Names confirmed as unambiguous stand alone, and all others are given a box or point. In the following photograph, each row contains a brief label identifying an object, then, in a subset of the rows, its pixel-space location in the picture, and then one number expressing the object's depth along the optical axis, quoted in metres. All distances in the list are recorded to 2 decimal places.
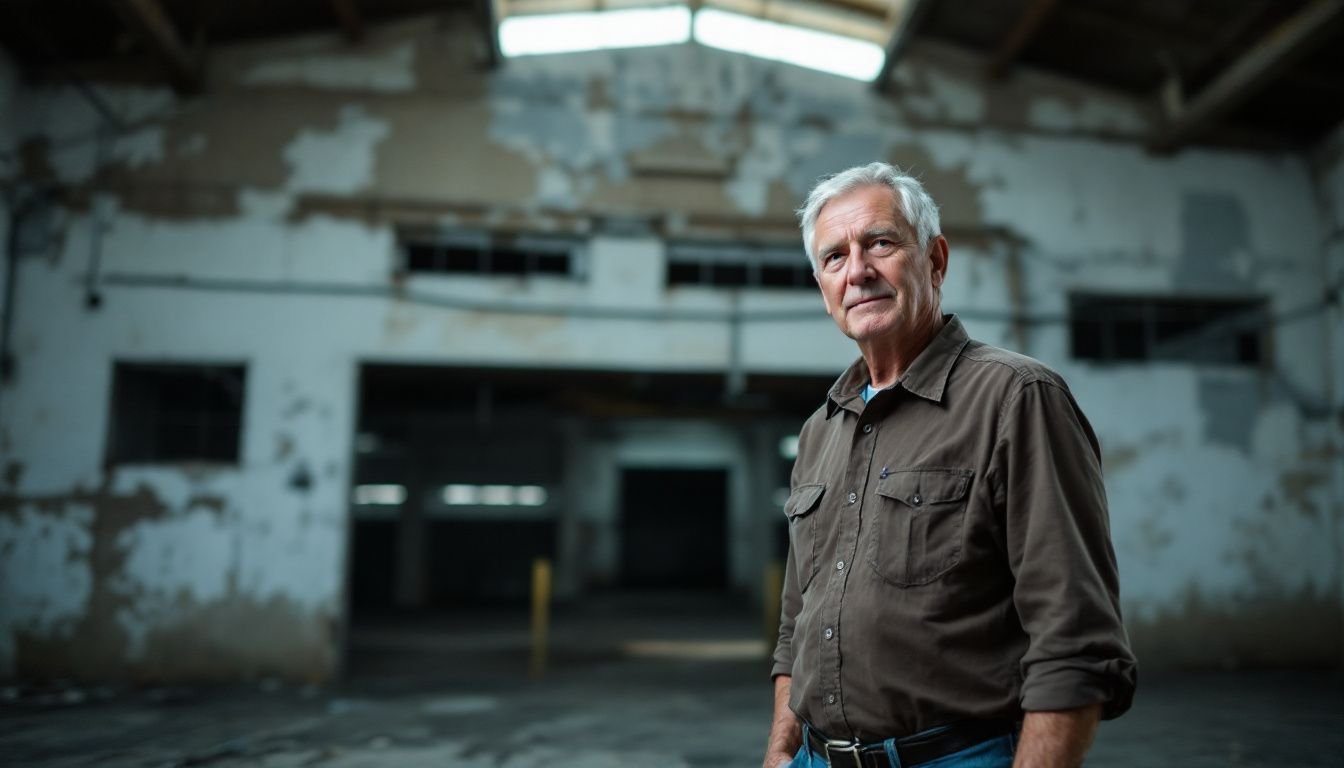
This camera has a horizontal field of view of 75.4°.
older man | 1.34
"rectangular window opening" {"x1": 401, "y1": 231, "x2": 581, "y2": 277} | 8.66
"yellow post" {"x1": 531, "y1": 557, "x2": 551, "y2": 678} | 9.05
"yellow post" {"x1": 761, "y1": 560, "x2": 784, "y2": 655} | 8.80
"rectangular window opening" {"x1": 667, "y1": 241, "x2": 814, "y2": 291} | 8.95
